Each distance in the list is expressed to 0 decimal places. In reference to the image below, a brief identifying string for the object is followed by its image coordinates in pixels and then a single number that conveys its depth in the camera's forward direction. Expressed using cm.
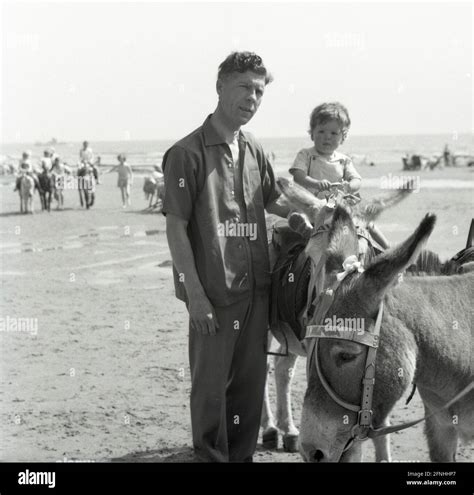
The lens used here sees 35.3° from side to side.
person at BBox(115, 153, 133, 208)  2714
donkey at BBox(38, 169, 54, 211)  2689
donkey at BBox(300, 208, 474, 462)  337
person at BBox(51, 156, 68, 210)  2777
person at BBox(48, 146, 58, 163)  3245
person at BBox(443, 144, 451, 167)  4262
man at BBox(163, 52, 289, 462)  438
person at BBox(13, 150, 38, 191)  2689
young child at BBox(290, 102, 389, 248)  548
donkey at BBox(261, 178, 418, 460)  435
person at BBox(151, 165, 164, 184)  2640
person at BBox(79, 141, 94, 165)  2908
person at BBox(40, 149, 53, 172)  2831
